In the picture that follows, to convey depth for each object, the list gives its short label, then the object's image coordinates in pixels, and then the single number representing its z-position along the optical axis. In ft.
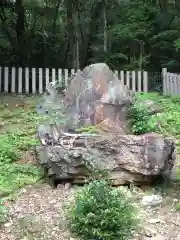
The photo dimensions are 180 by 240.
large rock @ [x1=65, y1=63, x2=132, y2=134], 20.20
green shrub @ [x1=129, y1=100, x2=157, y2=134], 19.17
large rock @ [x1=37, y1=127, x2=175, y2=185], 17.22
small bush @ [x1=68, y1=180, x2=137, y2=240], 13.30
